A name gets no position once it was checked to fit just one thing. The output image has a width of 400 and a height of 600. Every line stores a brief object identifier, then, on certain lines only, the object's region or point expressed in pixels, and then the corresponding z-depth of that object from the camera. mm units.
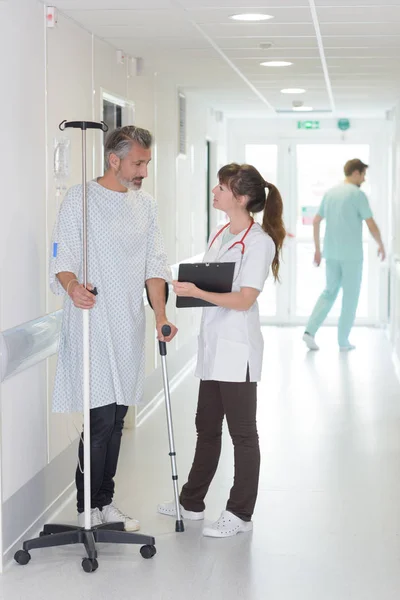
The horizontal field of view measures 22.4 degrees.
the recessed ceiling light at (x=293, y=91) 8499
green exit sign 11836
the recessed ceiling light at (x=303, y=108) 10245
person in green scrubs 10031
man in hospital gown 4082
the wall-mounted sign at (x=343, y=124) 11805
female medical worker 4227
